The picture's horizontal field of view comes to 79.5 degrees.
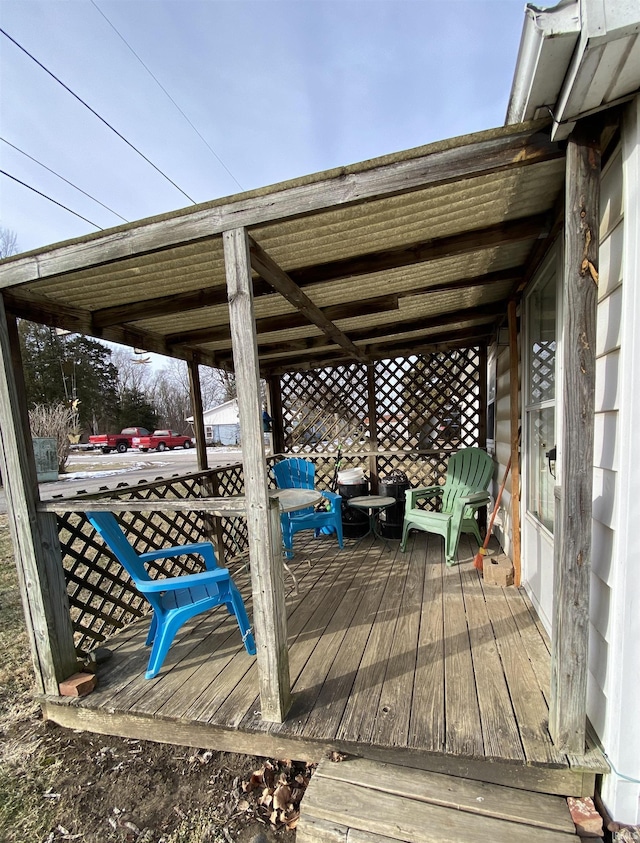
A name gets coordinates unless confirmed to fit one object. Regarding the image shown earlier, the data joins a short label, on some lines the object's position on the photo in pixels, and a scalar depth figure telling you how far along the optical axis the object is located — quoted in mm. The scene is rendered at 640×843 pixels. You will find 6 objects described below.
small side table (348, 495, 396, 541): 3566
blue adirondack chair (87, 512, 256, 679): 1817
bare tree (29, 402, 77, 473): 12086
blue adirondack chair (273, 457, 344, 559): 3322
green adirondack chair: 3004
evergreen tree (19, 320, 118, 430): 18031
